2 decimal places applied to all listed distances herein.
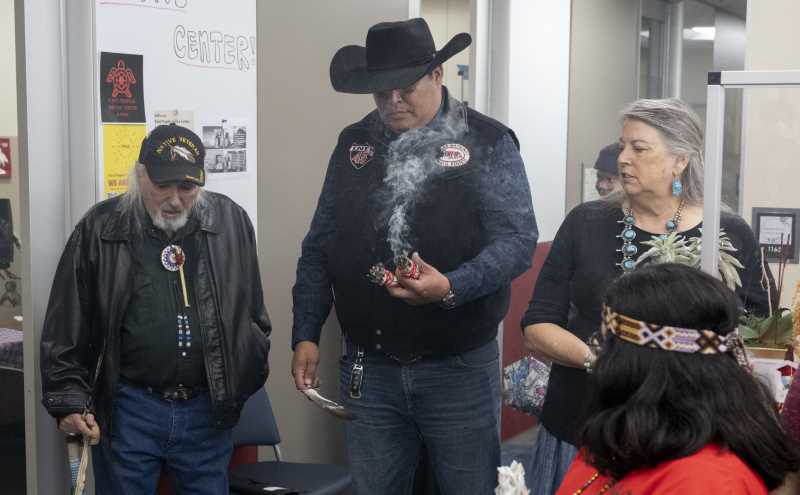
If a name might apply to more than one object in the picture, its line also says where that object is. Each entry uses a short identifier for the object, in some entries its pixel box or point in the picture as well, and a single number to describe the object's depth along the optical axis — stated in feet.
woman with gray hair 10.70
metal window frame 7.64
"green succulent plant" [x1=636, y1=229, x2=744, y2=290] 9.79
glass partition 7.88
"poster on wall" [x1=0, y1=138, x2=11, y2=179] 12.40
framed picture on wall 8.02
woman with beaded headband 6.36
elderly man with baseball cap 11.61
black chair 13.99
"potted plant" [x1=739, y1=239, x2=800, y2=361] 8.03
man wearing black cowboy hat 11.35
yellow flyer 12.86
